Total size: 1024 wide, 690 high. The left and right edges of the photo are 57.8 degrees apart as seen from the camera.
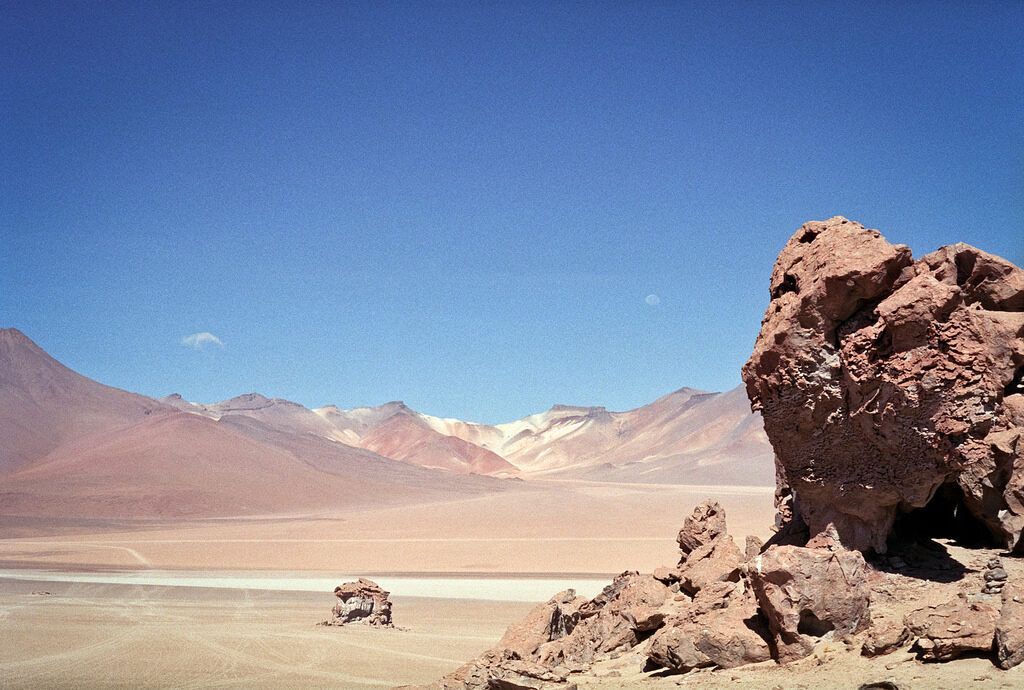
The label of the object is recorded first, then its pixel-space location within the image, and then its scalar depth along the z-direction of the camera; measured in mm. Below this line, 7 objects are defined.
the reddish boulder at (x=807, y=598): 7934
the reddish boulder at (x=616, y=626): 10047
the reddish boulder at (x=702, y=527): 12016
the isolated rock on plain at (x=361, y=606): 20359
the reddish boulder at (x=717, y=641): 8242
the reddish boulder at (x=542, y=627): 11281
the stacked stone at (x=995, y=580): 8258
